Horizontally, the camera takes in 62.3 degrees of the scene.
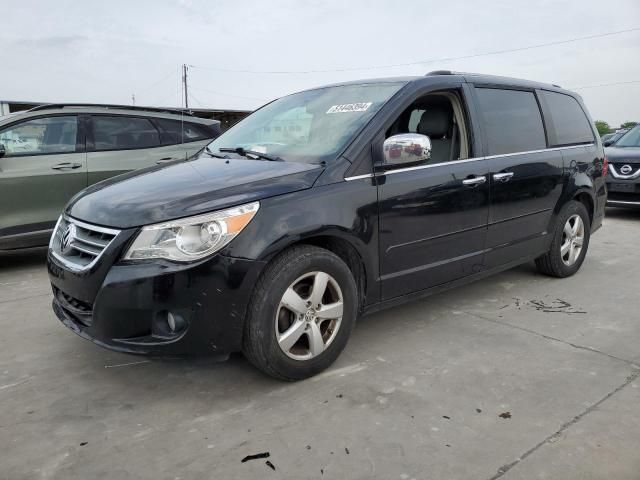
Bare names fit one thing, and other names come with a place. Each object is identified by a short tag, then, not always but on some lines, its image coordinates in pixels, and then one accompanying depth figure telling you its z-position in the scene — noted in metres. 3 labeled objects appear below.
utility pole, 35.98
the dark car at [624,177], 8.09
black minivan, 2.49
